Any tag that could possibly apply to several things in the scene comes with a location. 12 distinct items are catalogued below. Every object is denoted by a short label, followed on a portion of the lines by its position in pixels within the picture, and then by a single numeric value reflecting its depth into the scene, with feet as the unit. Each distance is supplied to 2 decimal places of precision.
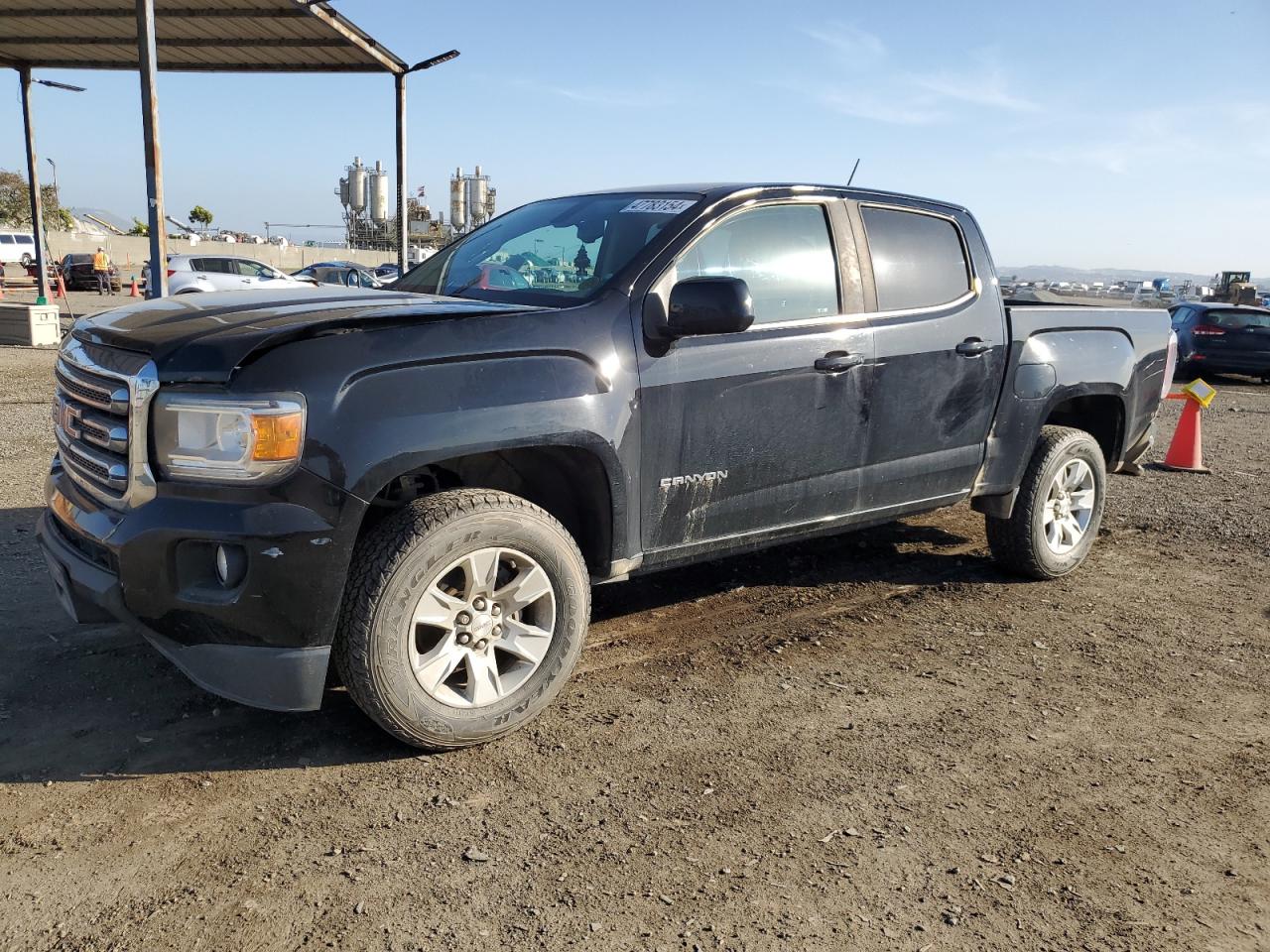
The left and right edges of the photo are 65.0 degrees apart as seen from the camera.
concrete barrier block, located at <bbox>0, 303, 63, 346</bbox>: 50.11
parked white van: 144.05
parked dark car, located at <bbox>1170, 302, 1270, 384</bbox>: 56.95
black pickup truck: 9.43
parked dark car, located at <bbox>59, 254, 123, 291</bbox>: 120.78
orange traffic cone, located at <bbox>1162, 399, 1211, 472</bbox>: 28.99
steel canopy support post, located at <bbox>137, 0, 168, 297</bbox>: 40.63
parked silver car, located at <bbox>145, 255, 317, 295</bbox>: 80.74
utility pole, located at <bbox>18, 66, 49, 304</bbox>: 62.85
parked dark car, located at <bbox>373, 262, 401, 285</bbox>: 111.55
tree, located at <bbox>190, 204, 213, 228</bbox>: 305.53
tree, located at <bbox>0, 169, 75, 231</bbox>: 220.43
